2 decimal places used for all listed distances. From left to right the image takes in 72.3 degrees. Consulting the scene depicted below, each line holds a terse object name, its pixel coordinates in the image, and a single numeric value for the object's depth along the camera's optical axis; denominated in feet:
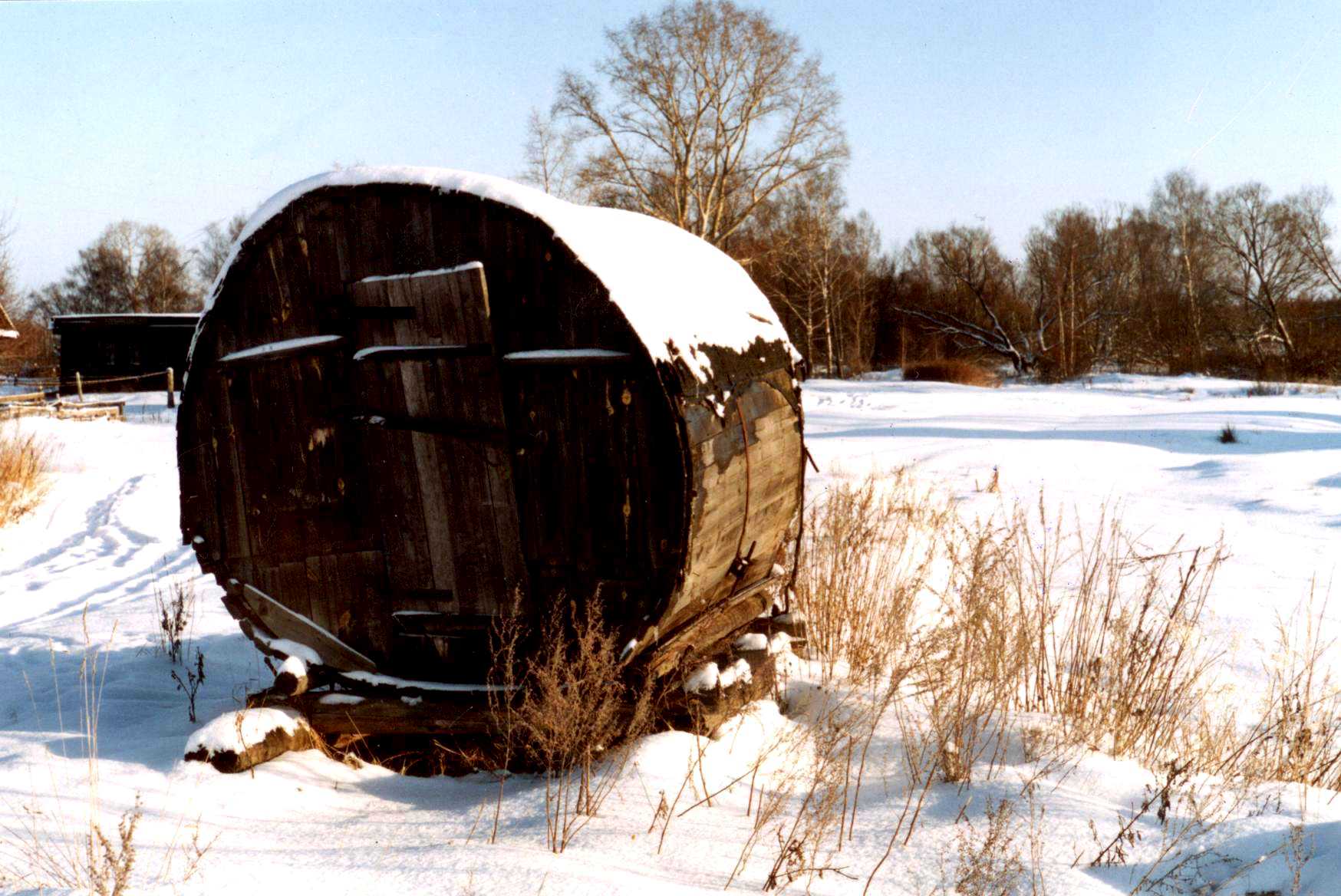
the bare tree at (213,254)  189.88
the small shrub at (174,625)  17.61
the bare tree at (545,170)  96.27
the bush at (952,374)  90.94
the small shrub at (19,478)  34.63
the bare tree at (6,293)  85.35
